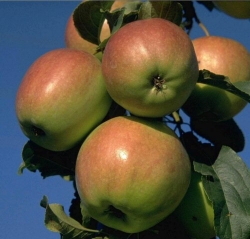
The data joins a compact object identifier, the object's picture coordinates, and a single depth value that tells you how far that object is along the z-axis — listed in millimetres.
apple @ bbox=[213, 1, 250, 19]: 730
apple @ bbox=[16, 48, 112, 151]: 591
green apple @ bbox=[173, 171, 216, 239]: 616
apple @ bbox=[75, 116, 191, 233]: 563
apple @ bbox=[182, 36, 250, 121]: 650
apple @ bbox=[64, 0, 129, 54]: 713
